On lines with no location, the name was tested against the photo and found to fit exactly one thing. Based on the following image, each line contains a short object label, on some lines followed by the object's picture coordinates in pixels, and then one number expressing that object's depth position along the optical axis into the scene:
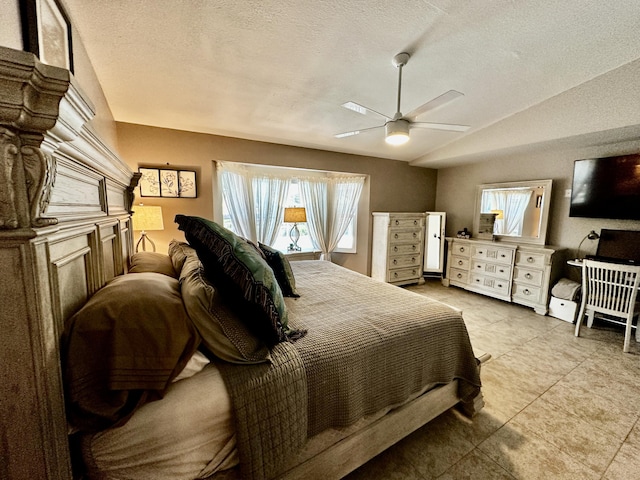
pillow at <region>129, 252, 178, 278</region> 1.57
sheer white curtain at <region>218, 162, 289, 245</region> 3.54
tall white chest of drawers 4.31
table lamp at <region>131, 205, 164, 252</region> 2.58
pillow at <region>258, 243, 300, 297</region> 1.92
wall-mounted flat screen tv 2.91
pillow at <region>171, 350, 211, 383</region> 0.92
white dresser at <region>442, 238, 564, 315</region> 3.42
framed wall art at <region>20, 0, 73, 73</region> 0.94
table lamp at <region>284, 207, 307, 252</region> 3.80
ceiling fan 2.03
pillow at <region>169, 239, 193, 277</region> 1.60
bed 0.55
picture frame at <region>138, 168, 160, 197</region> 2.92
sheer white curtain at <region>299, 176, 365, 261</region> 4.38
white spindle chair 2.48
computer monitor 2.92
